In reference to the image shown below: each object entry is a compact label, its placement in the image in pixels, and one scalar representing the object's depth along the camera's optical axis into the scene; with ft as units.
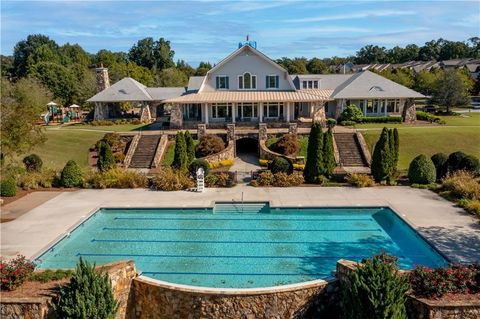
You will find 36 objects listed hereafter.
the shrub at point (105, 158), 91.56
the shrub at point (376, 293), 32.86
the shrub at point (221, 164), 98.02
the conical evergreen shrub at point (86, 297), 34.14
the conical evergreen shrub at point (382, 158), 83.61
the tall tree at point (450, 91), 168.60
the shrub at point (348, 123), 126.00
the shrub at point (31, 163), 91.61
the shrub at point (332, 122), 120.02
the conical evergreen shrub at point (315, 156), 84.79
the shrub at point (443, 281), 35.32
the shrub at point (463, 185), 71.87
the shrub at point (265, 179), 84.94
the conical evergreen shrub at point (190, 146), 96.89
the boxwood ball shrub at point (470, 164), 81.71
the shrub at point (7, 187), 75.51
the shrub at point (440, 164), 85.48
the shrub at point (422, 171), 82.58
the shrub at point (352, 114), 129.18
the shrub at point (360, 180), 82.84
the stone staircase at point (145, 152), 101.71
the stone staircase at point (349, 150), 97.60
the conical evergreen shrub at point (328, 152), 86.17
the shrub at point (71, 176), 84.33
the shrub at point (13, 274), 37.78
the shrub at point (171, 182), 81.87
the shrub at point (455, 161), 83.41
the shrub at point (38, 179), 82.53
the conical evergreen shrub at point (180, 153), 91.66
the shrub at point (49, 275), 39.65
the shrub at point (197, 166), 87.35
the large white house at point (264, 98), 125.70
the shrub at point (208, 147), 103.50
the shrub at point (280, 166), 88.17
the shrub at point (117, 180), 84.38
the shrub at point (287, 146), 101.81
